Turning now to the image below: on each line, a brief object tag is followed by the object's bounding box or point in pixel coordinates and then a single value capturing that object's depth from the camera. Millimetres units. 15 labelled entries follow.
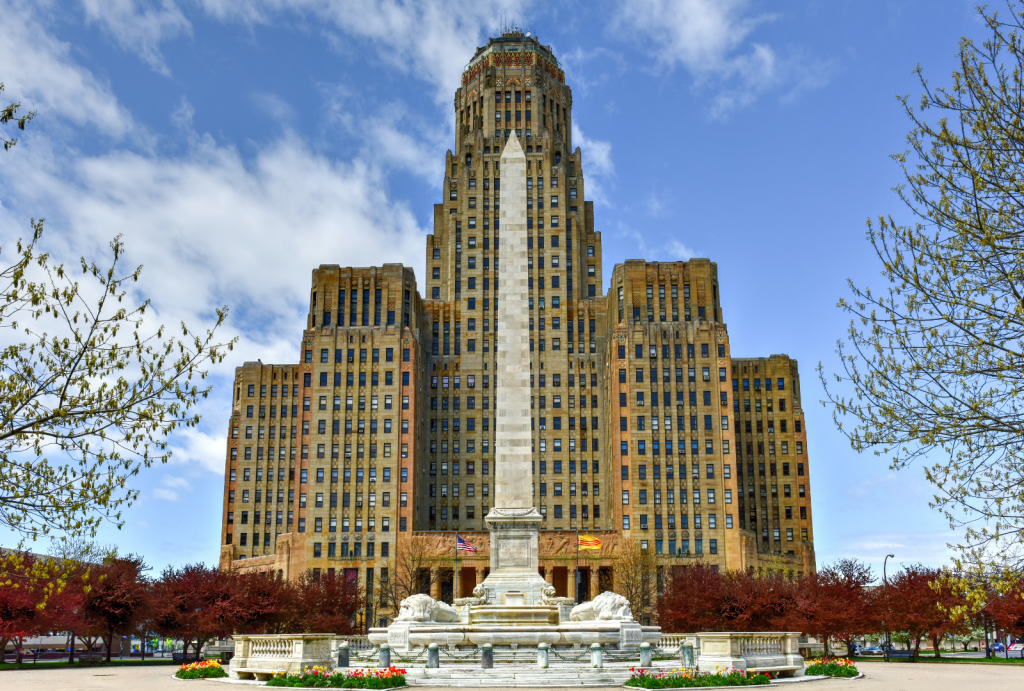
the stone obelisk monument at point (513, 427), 42219
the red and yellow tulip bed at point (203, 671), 35688
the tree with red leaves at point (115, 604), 59375
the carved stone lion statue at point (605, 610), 36469
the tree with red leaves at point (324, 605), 70375
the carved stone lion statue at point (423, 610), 37344
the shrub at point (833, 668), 35188
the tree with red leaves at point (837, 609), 57500
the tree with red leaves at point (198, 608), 61281
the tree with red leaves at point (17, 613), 49531
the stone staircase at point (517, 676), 29297
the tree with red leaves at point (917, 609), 57781
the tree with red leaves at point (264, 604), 63125
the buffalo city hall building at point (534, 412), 104750
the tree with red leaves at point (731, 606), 61438
